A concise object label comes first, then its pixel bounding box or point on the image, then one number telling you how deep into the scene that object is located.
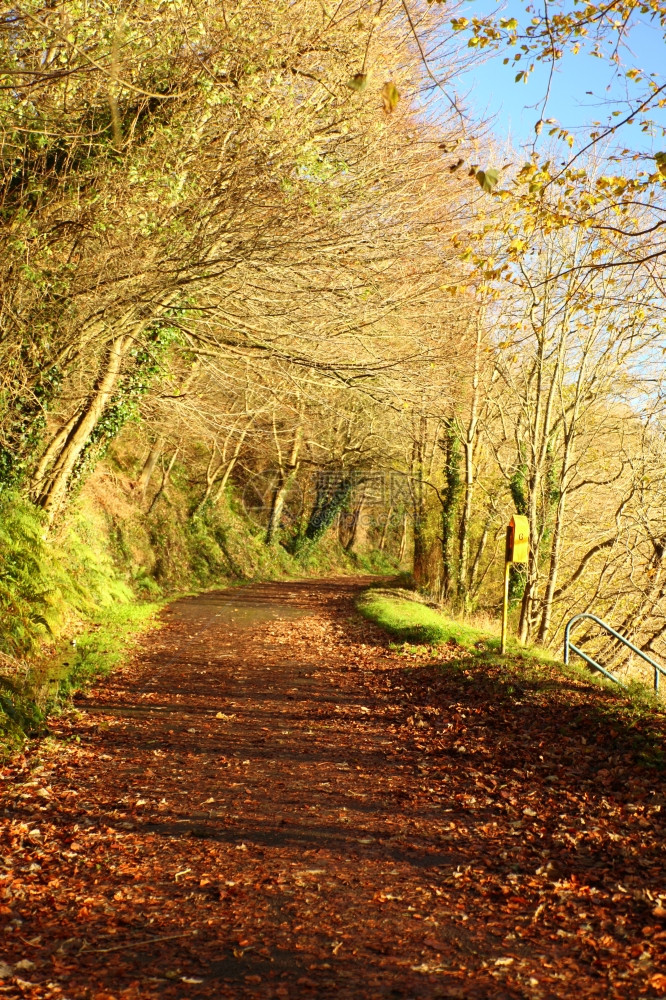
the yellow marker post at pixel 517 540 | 11.51
